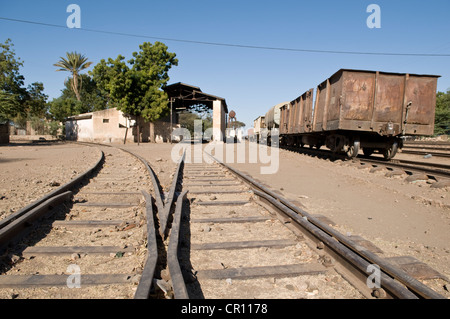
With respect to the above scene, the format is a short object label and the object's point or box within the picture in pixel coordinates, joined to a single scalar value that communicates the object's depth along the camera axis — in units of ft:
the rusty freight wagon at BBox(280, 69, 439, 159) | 30.60
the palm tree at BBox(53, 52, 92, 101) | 142.52
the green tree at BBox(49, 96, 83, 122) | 145.07
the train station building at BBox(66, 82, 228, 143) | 88.28
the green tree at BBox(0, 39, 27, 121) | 80.84
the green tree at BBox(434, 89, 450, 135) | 117.08
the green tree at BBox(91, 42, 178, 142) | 80.28
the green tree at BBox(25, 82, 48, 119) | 91.73
